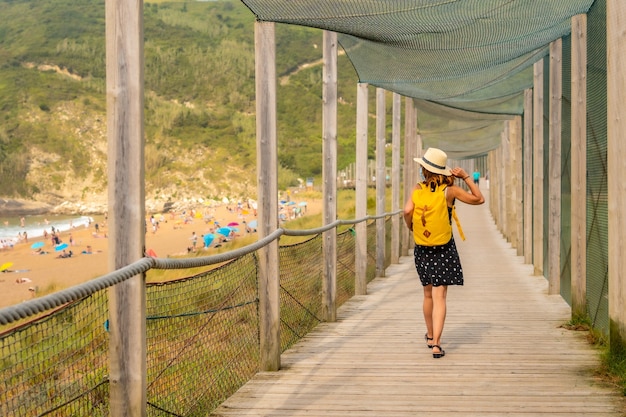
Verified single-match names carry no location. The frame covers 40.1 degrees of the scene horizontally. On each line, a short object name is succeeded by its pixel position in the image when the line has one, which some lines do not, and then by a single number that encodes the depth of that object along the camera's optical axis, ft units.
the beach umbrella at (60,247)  127.65
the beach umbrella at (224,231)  129.70
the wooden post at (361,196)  31.71
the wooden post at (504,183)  61.98
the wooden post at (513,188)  50.22
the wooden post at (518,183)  47.98
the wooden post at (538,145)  32.19
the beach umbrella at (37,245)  130.93
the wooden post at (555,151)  27.27
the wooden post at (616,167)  16.51
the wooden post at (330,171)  25.16
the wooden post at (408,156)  51.57
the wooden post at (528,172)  39.40
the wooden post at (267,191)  17.99
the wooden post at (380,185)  38.24
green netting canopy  18.19
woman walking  18.72
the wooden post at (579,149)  21.97
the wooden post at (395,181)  46.65
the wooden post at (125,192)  10.33
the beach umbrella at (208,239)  124.16
